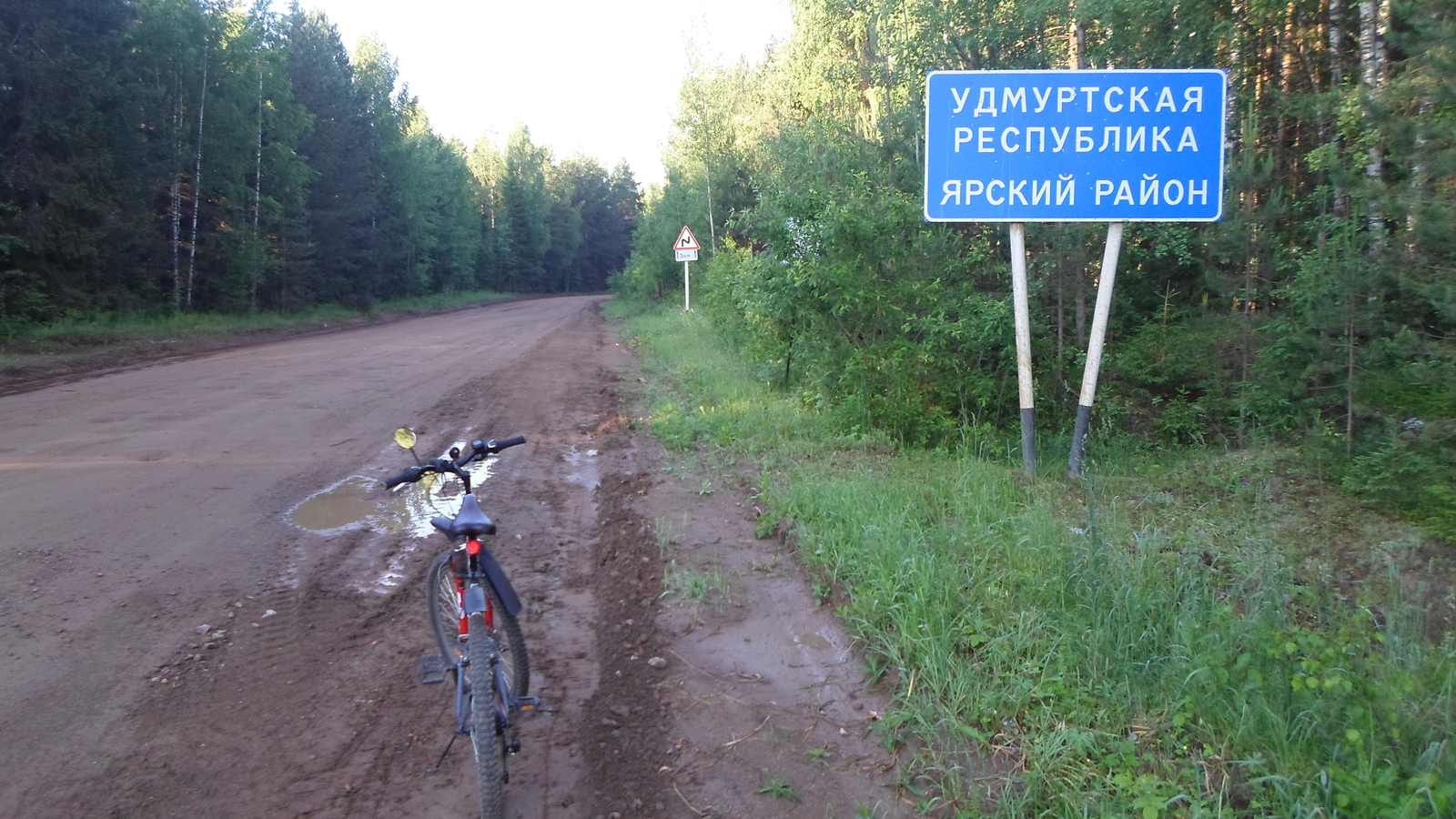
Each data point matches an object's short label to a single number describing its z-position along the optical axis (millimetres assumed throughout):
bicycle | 3334
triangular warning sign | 25312
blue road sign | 7199
